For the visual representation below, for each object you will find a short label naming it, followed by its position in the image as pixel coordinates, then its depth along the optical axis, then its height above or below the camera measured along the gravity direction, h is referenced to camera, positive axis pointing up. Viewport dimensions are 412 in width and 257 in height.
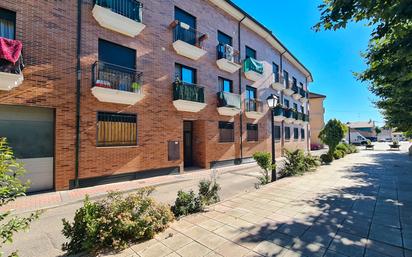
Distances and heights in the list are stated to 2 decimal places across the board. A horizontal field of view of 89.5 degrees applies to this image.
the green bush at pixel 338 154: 17.05 -1.63
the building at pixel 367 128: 80.55 +2.93
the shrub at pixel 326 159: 14.62 -1.67
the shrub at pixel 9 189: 2.09 -0.55
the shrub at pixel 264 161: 9.07 -1.12
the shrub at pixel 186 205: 4.92 -1.69
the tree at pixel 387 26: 3.61 +2.07
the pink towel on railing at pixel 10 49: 6.46 +2.79
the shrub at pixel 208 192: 5.84 -1.61
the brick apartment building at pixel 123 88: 7.50 +2.21
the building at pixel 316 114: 37.75 +3.94
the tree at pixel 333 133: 15.52 +0.17
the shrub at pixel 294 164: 9.86 -1.40
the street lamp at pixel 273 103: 8.75 +1.38
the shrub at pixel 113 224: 3.28 -1.50
